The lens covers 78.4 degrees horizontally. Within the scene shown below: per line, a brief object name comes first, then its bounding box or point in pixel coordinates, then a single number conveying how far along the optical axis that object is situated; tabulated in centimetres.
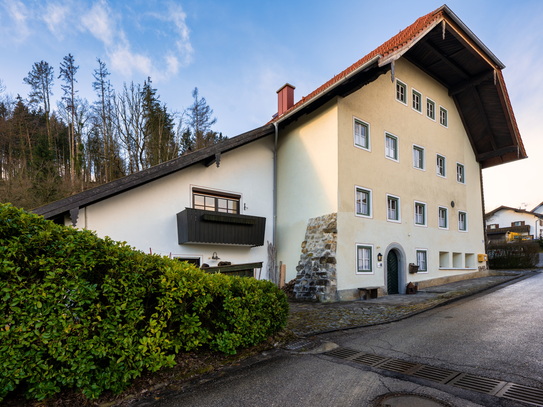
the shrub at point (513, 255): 2406
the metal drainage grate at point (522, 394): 397
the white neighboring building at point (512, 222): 4716
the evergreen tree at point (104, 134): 2314
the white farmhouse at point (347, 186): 1159
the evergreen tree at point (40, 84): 2592
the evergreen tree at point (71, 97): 2419
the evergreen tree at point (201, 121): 2611
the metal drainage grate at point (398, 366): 501
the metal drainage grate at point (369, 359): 535
